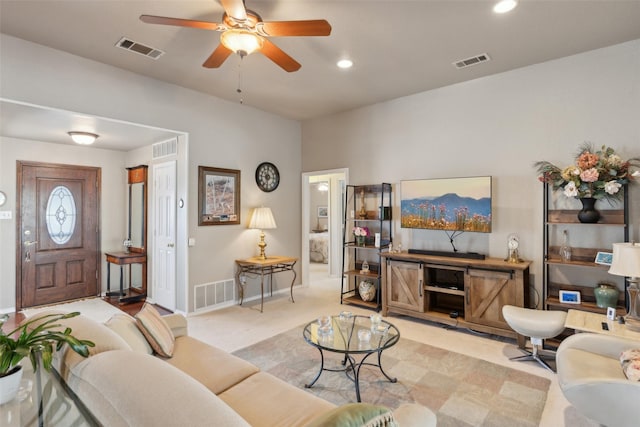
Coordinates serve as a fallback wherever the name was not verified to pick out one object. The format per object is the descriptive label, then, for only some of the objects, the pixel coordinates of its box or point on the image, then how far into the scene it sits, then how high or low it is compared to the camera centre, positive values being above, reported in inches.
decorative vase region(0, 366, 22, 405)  52.6 -27.9
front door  191.5 -12.3
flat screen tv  159.5 +5.4
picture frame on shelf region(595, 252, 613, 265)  125.6 -16.6
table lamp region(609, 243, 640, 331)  99.1 -16.7
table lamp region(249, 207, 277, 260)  203.3 -4.3
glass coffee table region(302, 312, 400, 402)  96.9 -38.8
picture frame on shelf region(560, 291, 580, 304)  132.5 -33.4
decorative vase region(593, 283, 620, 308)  123.5 -30.7
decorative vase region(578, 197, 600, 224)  129.2 +1.0
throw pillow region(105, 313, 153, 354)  84.0 -31.0
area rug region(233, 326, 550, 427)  93.7 -55.6
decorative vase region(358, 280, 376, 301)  195.0 -45.4
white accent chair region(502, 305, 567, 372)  117.6 -39.9
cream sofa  41.3 -26.4
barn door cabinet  142.7 -35.7
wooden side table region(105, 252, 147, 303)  204.2 -36.2
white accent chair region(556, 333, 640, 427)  71.9 -39.6
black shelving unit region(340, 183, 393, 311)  194.1 -11.5
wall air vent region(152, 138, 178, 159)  189.0 +39.1
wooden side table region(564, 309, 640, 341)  99.5 -35.7
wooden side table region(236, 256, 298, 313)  193.5 -31.9
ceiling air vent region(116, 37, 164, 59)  127.9 +67.0
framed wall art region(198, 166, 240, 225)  187.0 +10.7
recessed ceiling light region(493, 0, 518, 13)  104.0 +67.2
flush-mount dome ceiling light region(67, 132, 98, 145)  175.6 +41.5
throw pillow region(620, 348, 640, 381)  74.9 -35.2
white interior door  189.2 -12.6
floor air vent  184.7 -47.0
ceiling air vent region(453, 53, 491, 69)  142.3 +68.2
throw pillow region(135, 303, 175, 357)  87.3 -32.2
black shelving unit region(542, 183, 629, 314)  128.6 -13.9
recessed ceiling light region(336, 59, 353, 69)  145.6 +67.8
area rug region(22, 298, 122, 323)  182.2 -55.5
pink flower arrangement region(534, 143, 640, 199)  122.9 +15.2
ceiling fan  91.2 +54.6
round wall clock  217.5 +25.4
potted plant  53.0 -23.0
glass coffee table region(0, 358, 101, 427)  52.6 -32.2
